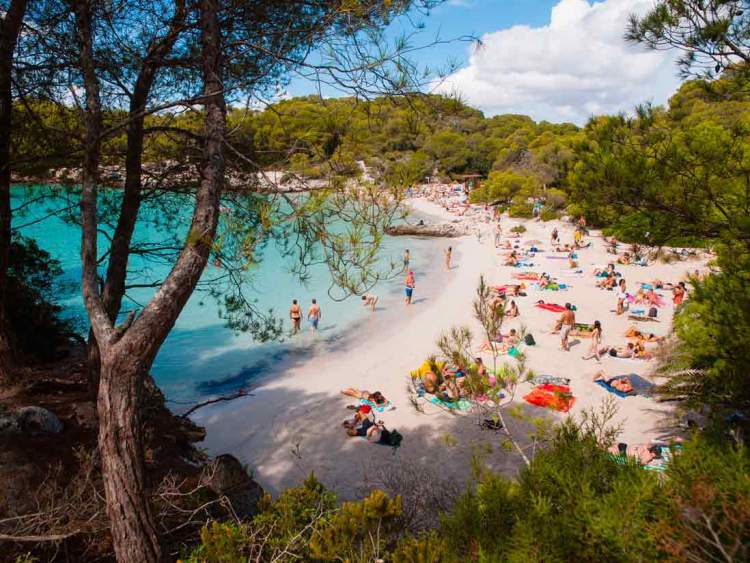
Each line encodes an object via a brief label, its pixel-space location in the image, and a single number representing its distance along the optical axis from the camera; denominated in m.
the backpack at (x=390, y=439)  7.90
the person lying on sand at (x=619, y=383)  9.32
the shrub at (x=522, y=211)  35.94
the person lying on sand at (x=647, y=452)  6.46
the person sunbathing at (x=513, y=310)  14.10
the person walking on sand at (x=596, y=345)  11.13
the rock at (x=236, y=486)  4.97
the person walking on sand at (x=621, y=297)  14.64
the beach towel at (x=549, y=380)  9.83
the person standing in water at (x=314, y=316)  14.88
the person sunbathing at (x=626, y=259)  20.89
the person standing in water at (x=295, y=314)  14.09
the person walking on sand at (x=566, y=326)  11.91
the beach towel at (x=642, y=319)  13.96
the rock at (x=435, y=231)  32.66
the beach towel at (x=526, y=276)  19.65
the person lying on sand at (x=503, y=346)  11.73
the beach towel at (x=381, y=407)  9.31
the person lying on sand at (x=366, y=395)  9.46
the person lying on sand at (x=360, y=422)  8.23
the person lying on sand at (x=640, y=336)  12.19
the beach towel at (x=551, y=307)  15.11
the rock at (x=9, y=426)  4.57
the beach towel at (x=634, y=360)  11.03
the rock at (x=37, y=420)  4.76
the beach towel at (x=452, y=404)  8.67
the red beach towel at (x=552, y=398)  8.82
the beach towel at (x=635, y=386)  9.23
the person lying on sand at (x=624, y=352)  11.16
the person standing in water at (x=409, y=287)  17.56
